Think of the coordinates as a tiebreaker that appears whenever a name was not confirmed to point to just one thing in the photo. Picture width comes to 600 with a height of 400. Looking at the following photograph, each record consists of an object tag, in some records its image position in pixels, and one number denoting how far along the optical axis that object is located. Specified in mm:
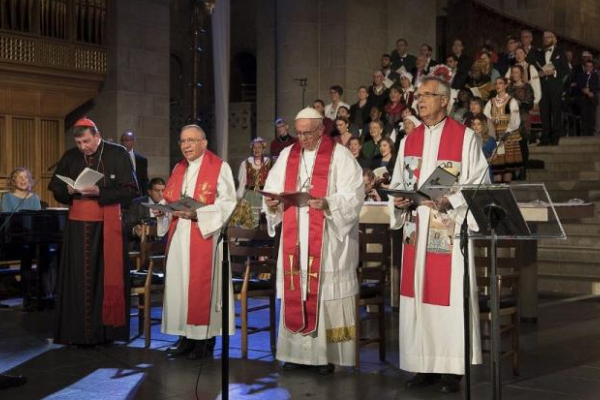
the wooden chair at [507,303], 6293
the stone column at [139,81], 14750
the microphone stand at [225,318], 4781
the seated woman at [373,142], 12492
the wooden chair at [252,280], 7117
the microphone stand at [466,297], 4676
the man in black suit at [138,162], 12320
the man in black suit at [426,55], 14438
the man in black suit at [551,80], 13922
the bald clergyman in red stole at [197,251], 7047
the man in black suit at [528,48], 14164
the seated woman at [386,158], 11284
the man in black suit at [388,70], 14961
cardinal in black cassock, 7480
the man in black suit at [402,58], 15195
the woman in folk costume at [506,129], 12328
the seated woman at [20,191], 10094
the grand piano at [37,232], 9211
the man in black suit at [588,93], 15695
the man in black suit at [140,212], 8305
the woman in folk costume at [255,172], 12242
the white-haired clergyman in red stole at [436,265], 5996
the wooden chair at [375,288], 6800
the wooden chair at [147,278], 7480
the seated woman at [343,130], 12898
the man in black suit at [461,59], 14203
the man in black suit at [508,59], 14250
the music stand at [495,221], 4594
